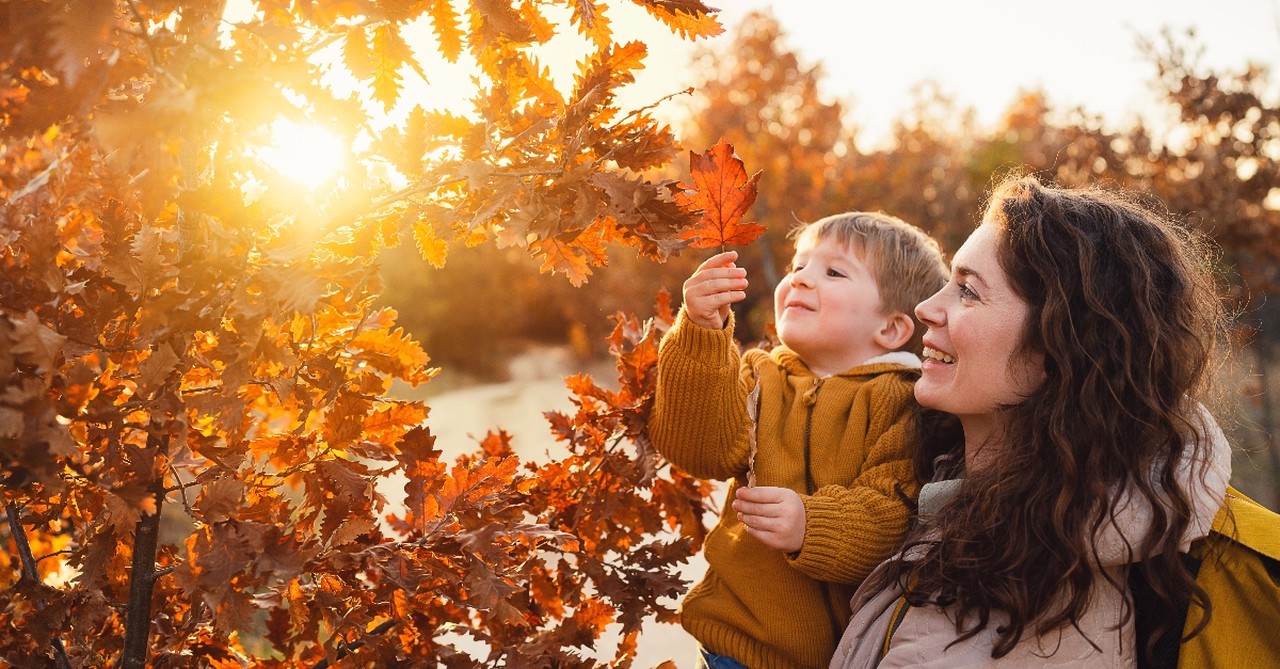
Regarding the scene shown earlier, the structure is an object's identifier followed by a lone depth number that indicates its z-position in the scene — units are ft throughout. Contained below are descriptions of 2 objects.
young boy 6.00
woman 5.13
